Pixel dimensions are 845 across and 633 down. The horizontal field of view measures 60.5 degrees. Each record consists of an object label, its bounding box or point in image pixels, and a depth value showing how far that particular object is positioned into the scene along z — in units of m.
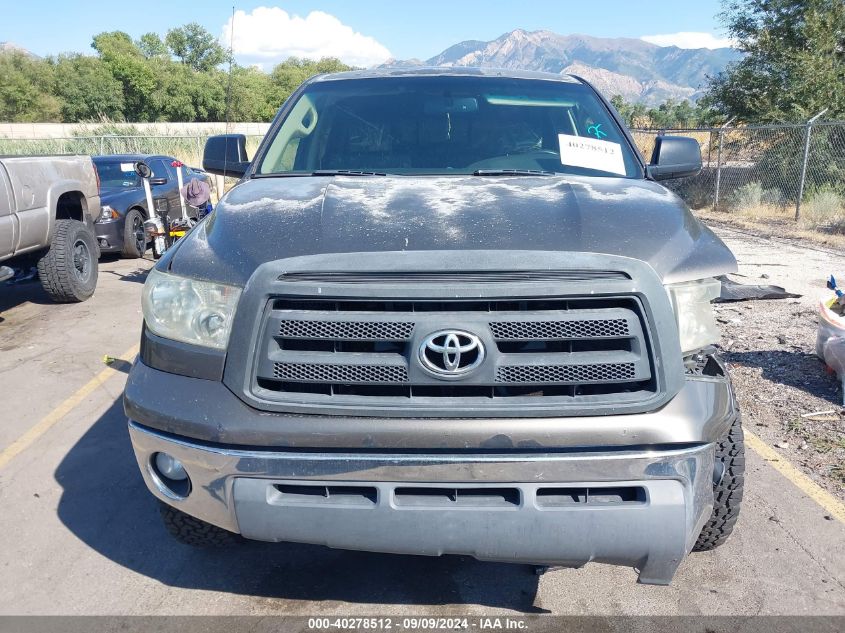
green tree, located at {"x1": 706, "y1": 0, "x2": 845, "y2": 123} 16.94
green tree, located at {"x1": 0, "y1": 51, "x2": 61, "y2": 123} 54.16
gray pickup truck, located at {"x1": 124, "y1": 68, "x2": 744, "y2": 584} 2.12
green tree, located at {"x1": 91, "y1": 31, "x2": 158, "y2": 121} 59.69
